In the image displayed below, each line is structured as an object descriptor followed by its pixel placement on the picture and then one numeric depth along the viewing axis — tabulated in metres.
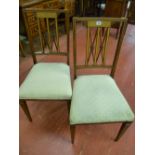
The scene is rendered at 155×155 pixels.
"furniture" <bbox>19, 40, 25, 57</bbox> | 2.08
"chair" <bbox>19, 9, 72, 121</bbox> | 1.05
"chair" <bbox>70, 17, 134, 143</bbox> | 0.93
